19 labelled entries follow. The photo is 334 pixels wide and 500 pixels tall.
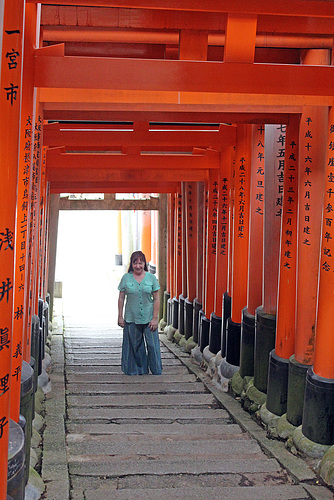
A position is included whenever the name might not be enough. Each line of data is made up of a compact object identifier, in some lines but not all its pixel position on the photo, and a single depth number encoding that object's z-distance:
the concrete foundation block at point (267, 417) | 4.67
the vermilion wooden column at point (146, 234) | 17.81
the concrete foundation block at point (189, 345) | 9.18
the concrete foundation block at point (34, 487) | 3.31
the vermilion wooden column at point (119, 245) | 23.53
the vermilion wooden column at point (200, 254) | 9.11
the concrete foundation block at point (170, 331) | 11.01
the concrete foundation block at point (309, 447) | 3.96
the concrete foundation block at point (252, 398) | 5.17
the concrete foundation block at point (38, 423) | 4.40
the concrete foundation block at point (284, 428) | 4.38
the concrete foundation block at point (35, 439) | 4.04
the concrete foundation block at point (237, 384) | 5.74
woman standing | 6.17
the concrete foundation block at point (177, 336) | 10.37
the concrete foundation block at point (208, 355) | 7.38
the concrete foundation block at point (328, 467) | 3.61
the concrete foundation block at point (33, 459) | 3.77
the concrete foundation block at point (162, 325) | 12.13
